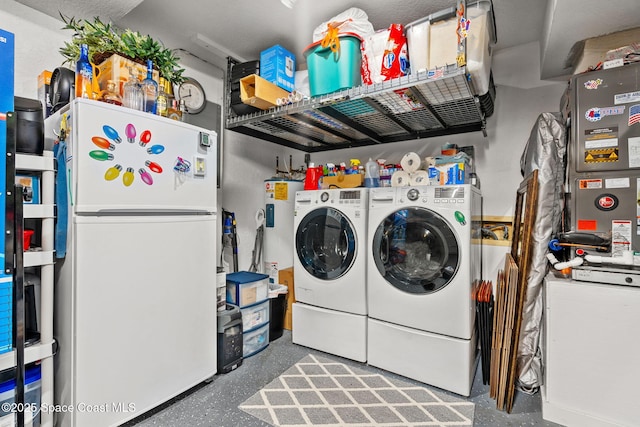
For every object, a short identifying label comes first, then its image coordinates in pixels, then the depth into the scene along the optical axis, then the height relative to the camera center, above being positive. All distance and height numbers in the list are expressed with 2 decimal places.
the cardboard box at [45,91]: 1.82 +0.75
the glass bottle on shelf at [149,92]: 1.75 +0.71
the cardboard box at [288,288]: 2.95 -0.78
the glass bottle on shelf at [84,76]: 1.57 +0.72
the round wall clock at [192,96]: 2.63 +1.05
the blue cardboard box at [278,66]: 2.42 +1.22
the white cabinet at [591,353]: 1.48 -0.75
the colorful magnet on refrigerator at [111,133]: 1.50 +0.40
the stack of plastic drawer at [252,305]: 2.42 -0.79
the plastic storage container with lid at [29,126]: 1.44 +0.42
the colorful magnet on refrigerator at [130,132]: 1.58 +0.43
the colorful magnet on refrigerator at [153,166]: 1.66 +0.26
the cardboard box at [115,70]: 1.67 +0.82
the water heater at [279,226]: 3.11 -0.15
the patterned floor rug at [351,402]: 1.71 -1.21
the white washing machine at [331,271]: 2.35 -0.50
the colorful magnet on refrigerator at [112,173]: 1.51 +0.20
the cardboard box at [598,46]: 1.75 +1.02
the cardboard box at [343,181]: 2.63 +0.28
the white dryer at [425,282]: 1.93 -0.49
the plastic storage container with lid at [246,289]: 2.41 -0.65
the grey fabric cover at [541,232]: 1.94 -0.13
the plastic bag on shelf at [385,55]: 1.90 +1.03
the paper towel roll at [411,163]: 2.29 +0.38
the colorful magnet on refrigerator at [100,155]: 1.46 +0.28
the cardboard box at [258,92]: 2.28 +0.95
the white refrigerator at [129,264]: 1.43 -0.29
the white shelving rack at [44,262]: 1.42 -0.24
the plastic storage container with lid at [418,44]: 1.83 +1.05
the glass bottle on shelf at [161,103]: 1.81 +0.67
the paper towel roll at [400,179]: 2.27 +0.26
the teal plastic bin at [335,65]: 2.04 +1.04
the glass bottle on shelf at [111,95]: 1.63 +0.65
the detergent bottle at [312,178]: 2.85 +0.33
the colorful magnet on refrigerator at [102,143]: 1.46 +0.34
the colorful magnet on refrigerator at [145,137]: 1.64 +0.41
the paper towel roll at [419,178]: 2.20 +0.26
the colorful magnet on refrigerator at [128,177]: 1.57 +0.18
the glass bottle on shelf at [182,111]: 2.06 +0.79
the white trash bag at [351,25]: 2.03 +1.29
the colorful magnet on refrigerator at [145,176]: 1.64 +0.20
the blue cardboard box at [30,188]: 1.45 +0.12
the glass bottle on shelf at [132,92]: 1.68 +0.68
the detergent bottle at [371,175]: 2.61 +0.33
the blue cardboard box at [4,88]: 1.29 +0.55
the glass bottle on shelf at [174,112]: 1.92 +0.66
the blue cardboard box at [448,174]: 2.10 +0.28
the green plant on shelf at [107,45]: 1.72 +0.99
